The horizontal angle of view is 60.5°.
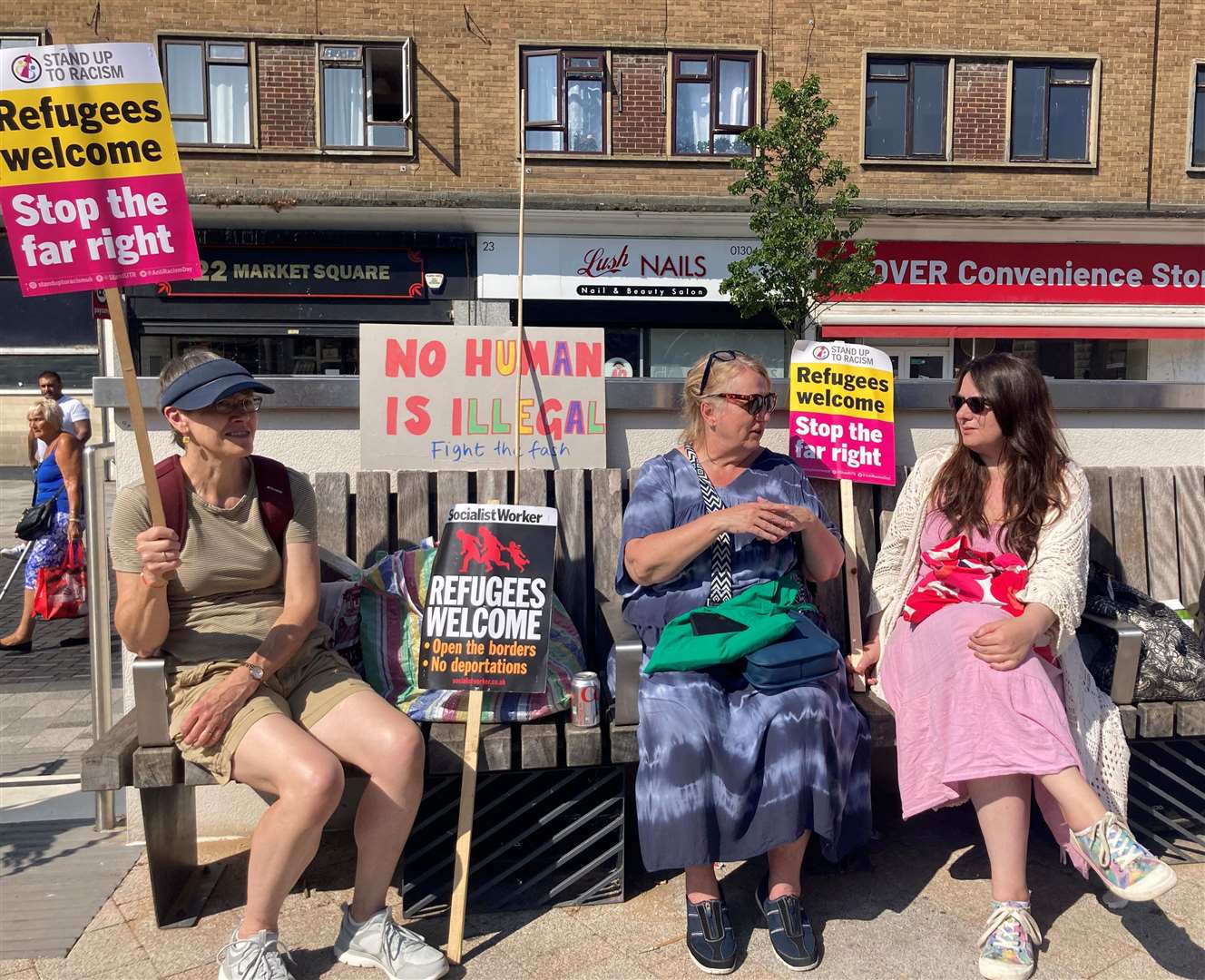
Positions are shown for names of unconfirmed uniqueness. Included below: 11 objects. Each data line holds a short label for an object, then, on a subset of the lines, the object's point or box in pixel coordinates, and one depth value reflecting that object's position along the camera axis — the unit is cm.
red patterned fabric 306
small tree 1252
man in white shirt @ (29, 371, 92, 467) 740
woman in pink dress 275
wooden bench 286
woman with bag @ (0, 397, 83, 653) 675
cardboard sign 371
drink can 302
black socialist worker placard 304
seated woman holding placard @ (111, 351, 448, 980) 266
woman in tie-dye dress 281
